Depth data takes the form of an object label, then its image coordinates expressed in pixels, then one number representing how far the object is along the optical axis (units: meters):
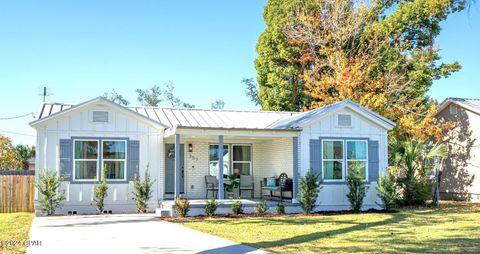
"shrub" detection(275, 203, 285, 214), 16.41
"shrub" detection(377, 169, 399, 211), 17.22
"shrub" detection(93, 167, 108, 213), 15.98
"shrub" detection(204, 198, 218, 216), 15.52
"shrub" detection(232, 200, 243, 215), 15.84
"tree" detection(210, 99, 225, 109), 51.27
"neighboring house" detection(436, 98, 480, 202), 22.56
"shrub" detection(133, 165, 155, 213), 16.44
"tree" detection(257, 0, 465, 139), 24.78
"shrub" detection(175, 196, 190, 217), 15.20
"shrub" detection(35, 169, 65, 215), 15.49
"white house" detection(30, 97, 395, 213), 16.23
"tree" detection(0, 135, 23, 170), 32.61
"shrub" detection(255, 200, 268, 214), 16.09
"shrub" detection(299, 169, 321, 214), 16.67
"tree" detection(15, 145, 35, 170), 37.59
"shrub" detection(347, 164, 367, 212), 17.27
